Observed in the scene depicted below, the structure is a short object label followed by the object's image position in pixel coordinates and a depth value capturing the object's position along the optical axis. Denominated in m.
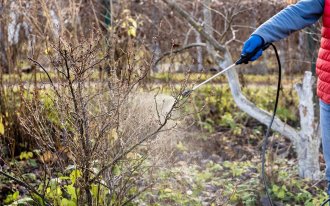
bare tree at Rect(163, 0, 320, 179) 5.98
